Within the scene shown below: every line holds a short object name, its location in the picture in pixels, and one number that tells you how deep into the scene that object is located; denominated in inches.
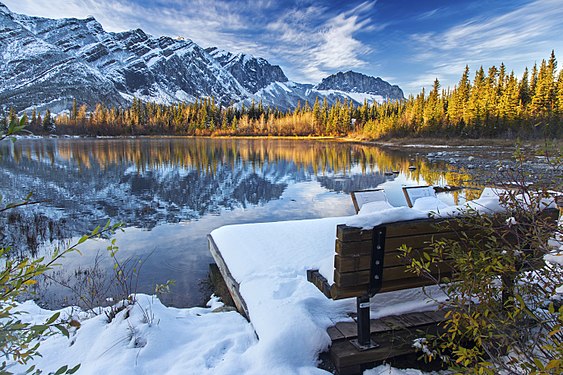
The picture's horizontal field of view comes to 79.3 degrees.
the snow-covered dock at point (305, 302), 107.2
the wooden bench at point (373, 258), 96.6
